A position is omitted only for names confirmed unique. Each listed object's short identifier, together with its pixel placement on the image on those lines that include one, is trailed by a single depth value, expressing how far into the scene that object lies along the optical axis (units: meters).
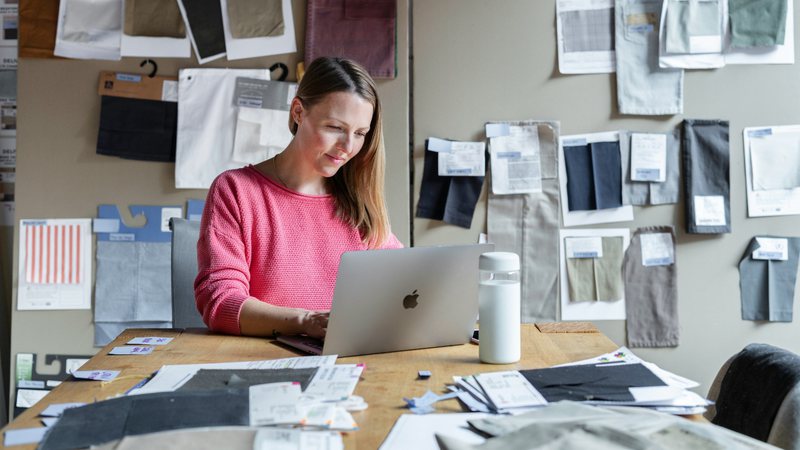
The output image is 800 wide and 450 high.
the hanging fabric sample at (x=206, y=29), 2.59
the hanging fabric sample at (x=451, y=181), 2.57
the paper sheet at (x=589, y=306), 2.60
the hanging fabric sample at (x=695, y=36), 2.57
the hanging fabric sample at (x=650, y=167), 2.59
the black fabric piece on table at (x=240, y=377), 1.08
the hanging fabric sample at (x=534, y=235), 2.60
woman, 1.66
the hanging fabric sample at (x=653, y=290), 2.60
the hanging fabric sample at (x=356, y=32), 2.57
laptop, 1.25
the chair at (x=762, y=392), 1.20
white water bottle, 1.24
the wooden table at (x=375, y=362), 1.00
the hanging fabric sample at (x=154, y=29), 2.59
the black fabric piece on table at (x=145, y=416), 0.86
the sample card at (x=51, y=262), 2.60
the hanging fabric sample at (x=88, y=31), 2.59
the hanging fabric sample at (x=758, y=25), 2.56
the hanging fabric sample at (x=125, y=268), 2.61
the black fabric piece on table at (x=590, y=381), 1.03
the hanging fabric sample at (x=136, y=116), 2.60
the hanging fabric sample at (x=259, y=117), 2.61
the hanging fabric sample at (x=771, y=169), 2.60
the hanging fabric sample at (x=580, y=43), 2.59
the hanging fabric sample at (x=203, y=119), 2.60
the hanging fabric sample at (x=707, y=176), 2.58
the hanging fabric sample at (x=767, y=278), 2.58
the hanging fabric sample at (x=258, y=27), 2.59
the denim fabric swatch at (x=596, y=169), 2.59
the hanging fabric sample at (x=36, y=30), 2.59
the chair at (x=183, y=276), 1.88
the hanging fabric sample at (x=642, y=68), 2.59
